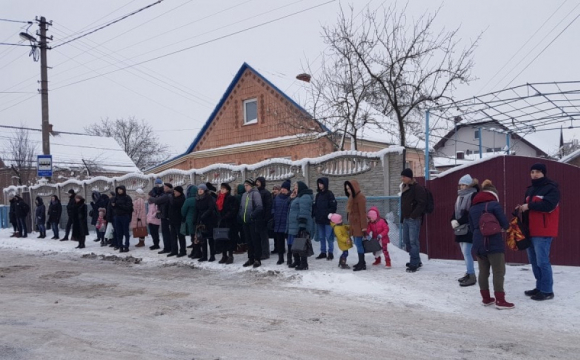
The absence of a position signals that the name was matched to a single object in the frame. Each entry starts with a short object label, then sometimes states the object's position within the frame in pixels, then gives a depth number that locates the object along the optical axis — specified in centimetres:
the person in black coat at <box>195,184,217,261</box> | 1068
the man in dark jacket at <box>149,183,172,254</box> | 1207
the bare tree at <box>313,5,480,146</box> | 1412
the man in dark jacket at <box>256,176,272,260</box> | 1001
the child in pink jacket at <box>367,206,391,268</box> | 940
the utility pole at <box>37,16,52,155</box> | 1903
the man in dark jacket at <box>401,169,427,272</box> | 873
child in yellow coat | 946
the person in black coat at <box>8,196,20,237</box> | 1865
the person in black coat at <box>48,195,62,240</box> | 1700
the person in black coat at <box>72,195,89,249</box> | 1465
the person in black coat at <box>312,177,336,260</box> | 1017
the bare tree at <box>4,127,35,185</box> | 3384
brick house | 2108
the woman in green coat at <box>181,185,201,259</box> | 1120
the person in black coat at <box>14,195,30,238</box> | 1833
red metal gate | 849
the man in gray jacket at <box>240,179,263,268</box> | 990
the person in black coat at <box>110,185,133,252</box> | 1345
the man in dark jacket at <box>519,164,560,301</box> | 662
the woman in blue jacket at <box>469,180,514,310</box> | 644
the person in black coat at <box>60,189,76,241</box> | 1507
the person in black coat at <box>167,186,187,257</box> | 1171
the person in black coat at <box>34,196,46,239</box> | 1794
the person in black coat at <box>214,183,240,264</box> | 1059
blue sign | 1819
